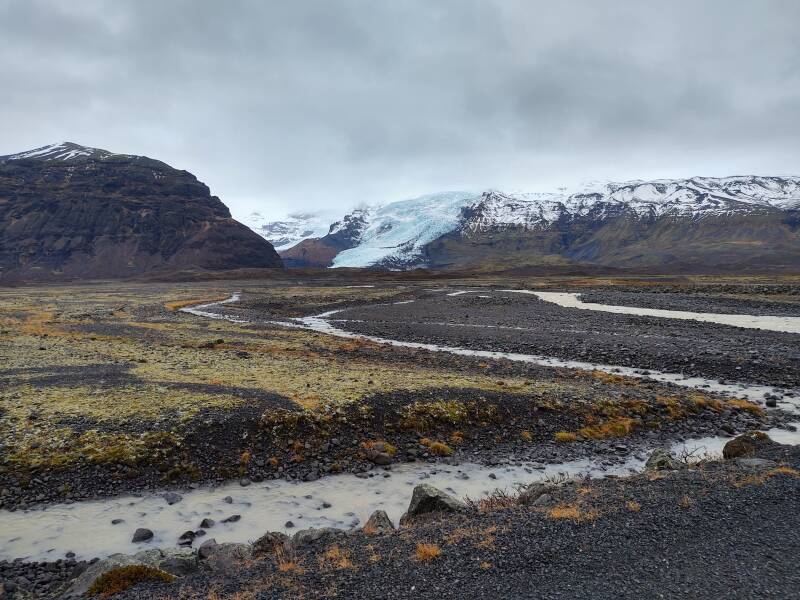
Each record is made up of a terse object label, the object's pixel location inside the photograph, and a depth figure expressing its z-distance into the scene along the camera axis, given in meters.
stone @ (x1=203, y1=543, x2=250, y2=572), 8.66
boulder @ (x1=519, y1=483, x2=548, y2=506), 10.80
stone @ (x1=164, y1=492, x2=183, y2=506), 12.16
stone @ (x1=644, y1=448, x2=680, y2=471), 12.34
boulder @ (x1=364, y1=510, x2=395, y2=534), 9.82
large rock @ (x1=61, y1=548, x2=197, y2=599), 7.94
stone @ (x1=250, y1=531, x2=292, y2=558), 9.31
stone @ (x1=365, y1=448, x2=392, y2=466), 14.60
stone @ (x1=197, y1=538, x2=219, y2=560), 9.28
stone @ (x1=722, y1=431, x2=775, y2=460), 12.56
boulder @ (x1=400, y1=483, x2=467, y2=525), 10.30
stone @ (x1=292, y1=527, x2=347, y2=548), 9.46
